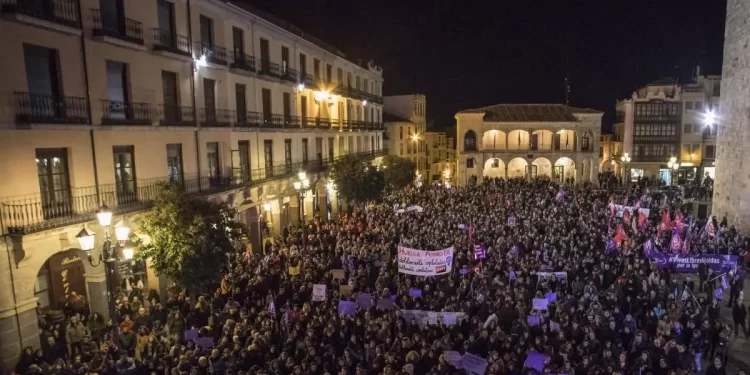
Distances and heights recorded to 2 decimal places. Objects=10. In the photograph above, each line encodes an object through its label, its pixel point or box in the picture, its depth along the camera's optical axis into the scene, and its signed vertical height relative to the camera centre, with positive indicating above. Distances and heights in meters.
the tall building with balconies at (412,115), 62.03 +1.97
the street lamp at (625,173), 53.26 -4.82
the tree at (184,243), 15.18 -3.17
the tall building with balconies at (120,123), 13.99 +0.46
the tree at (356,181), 31.59 -2.96
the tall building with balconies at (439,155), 67.75 -3.24
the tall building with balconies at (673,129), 52.62 -0.23
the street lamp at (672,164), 40.44 -2.95
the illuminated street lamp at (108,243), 11.54 -2.44
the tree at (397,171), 40.78 -3.23
